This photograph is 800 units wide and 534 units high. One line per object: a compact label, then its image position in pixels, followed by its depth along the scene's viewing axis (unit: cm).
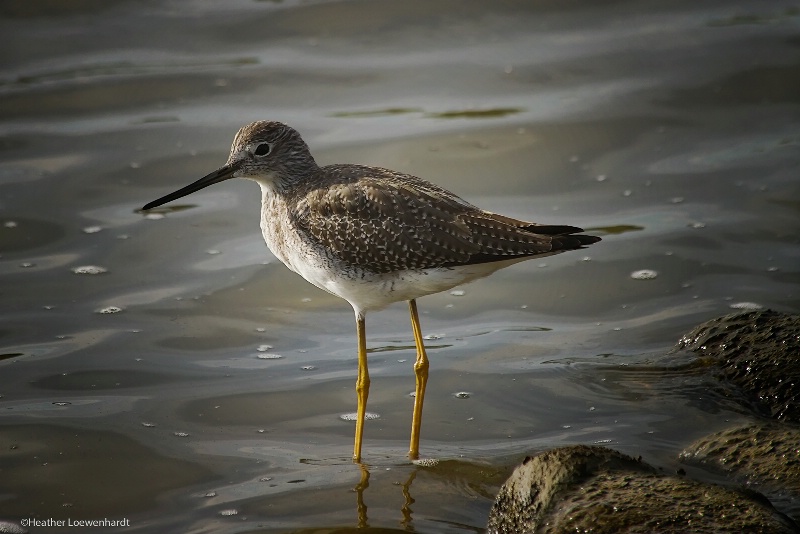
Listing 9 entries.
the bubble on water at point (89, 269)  2019
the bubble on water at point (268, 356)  1792
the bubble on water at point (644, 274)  1986
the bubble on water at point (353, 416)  1611
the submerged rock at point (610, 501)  1077
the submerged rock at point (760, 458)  1236
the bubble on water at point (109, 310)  1902
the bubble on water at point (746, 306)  1836
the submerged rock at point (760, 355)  1459
